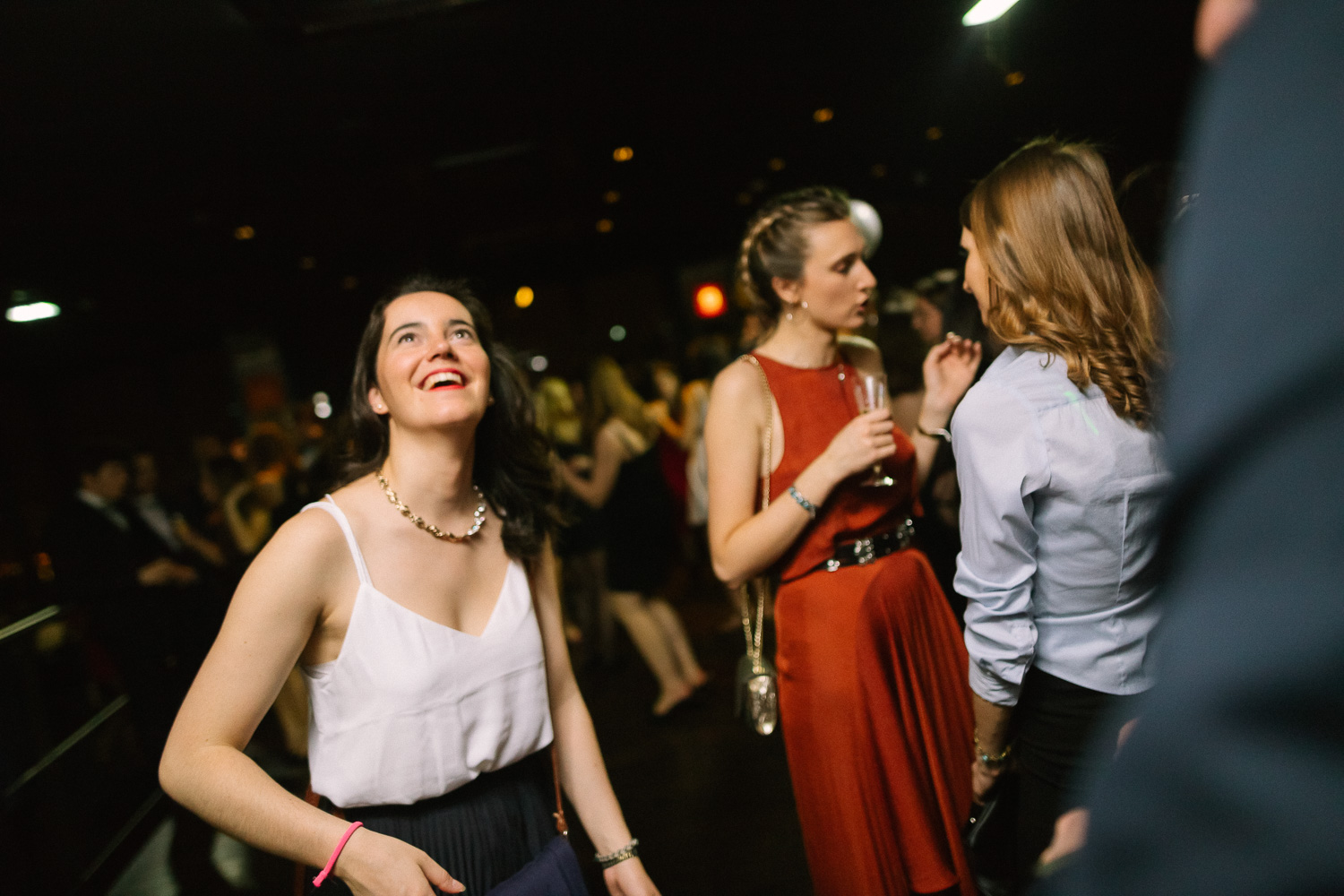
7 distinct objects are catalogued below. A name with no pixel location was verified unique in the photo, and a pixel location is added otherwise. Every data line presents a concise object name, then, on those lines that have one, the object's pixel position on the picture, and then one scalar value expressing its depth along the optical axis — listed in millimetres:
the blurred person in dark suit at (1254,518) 301
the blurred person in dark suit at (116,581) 4062
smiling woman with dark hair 1213
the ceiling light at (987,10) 2221
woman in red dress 1769
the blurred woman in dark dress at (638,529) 4371
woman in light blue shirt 1260
